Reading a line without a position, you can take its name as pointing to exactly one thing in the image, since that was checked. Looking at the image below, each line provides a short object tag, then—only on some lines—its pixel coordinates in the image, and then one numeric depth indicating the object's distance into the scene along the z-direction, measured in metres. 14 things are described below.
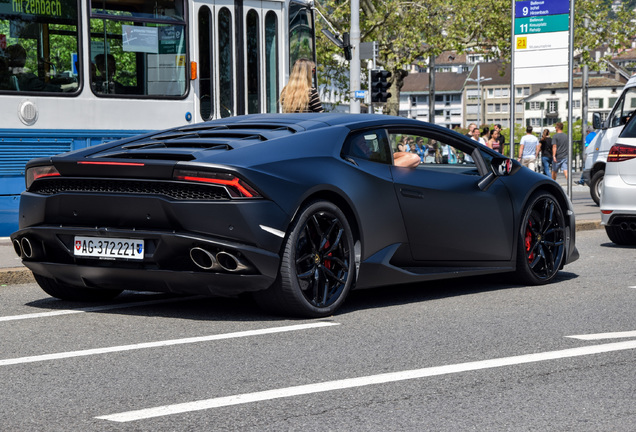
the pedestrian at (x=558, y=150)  28.58
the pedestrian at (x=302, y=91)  9.96
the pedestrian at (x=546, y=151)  30.61
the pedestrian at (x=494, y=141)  29.61
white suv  11.24
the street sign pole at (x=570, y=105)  16.05
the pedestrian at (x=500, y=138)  29.98
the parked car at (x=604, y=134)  19.52
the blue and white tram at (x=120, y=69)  11.30
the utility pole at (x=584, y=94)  52.19
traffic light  26.38
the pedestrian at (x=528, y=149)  27.91
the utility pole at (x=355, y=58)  24.67
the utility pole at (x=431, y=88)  61.88
